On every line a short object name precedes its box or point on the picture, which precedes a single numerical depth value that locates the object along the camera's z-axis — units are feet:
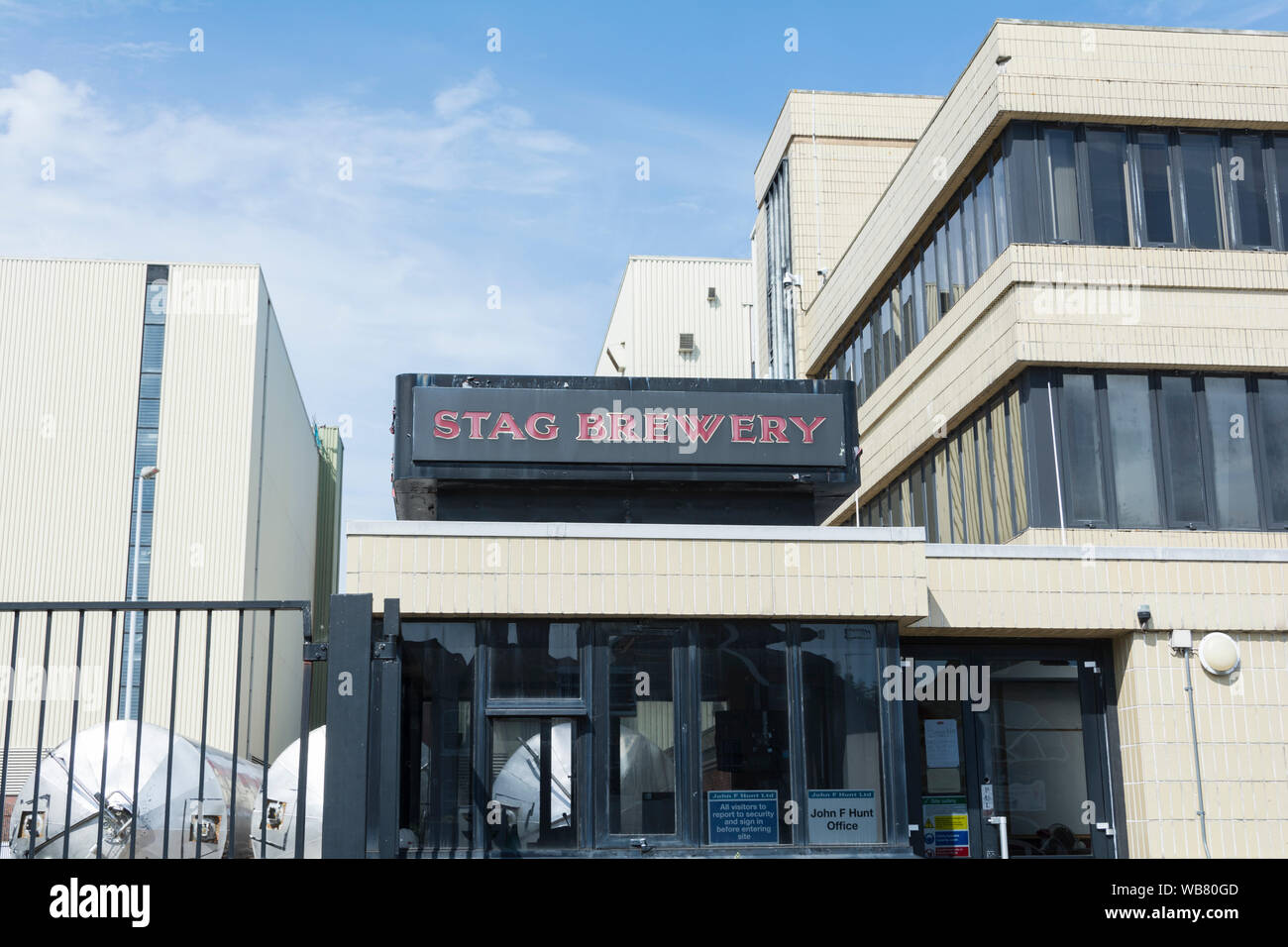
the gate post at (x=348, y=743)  19.12
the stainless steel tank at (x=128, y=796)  46.83
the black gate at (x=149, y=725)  20.15
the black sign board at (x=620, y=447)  46.73
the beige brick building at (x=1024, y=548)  40.60
